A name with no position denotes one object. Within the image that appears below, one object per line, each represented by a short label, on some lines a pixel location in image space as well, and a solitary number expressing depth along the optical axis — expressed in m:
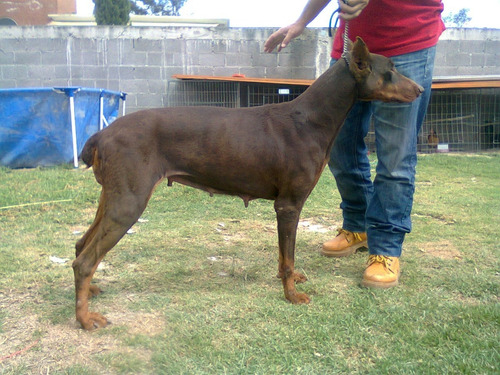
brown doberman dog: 2.53
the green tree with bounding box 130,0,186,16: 35.37
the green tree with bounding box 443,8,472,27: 39.88
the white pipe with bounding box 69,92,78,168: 7.54
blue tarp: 7.62
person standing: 3.02
